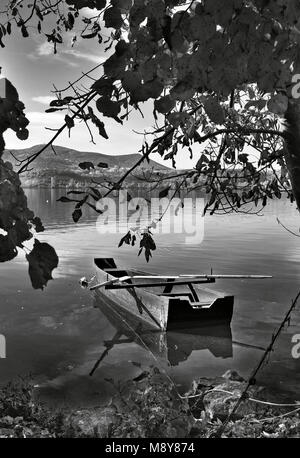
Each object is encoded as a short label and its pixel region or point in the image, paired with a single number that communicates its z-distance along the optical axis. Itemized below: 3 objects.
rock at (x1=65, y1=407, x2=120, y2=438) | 7.81
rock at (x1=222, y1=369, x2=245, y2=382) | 12.52
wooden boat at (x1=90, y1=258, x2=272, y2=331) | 17.62
